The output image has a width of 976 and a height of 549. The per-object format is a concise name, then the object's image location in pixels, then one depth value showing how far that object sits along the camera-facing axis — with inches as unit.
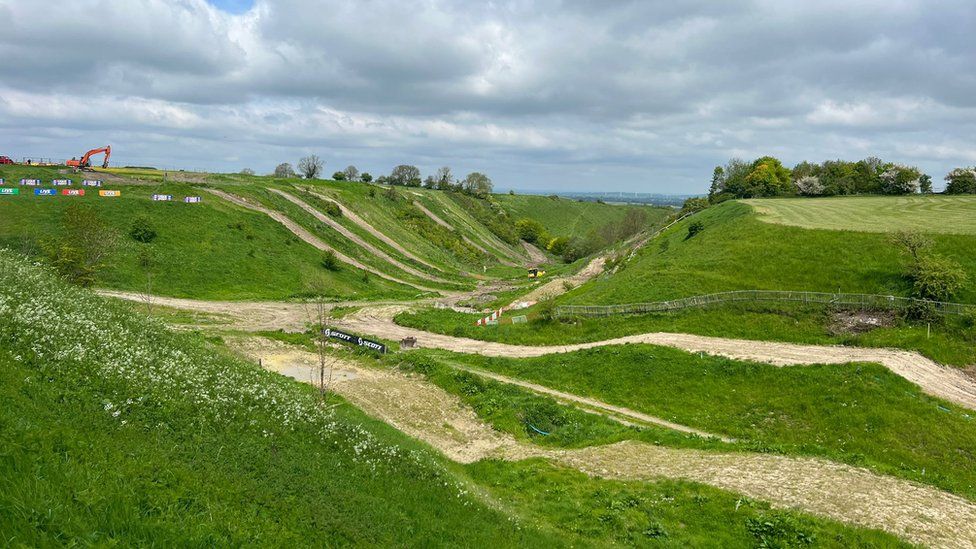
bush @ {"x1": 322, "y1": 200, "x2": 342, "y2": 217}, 3976.9
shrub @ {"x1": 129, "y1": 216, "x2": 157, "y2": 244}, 2427.4
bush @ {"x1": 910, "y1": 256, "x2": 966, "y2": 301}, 1376.7
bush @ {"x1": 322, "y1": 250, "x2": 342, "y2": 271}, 2920.8
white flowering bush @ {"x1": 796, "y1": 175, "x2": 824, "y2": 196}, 3273.6
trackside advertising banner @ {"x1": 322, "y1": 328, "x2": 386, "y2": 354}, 1614.9
